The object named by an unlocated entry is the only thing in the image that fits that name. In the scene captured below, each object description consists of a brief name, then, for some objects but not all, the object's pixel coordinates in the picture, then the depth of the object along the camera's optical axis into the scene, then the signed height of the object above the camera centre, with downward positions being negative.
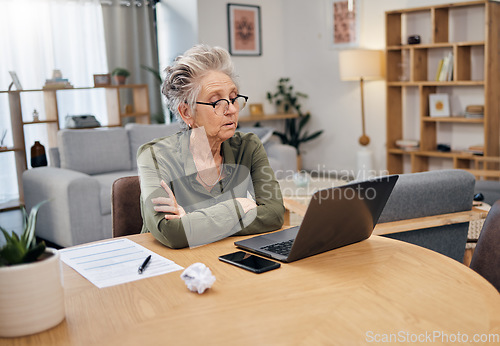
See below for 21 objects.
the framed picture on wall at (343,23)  6.16 +0.80
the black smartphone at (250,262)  1.24 -0.37
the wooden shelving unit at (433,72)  4.91 +0.18
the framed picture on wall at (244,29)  6.48 +0.83
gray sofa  3.82 -0.52
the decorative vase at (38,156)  4.80 -0.39
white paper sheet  1.23 -0.37
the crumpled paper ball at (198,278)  1.11 -0.35
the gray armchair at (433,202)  2.20 -0.44
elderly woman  1.75 -0.16
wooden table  0.94 -0.39
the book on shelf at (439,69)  5.22 +0.20
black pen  1.26 -0.36
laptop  1.20 -0.29
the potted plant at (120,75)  5.82 +0.33
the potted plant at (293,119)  6.78 -0.24
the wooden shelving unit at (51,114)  5.18 -0.06
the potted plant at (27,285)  0.93 -0.29
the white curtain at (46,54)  5.60 +0.59
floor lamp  5.66 +0.30
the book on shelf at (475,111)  5.05 -0.20
